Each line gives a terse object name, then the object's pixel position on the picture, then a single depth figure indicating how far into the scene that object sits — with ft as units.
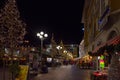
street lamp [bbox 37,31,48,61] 49.45
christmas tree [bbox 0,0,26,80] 19.73
